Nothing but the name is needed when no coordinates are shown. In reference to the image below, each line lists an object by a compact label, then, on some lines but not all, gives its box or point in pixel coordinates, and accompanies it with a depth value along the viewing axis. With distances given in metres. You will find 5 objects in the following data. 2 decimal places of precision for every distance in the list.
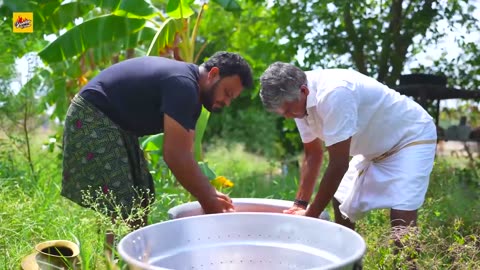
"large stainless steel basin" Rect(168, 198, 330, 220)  3.37
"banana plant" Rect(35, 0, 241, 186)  5.73
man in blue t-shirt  2.91
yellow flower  5.45
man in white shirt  2.84
